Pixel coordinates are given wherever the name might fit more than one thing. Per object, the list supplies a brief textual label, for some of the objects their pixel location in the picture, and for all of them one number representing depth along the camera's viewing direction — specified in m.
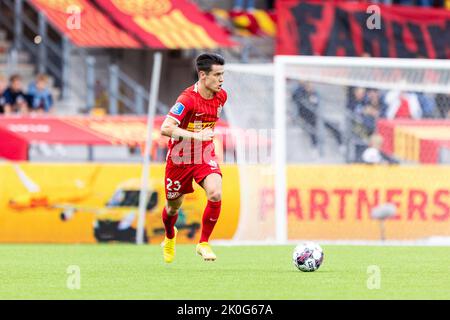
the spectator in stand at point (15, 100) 24.73
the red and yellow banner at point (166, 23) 27.11
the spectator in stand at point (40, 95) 25.05
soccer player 13.32
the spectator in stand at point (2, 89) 24.92
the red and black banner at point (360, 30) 25.42
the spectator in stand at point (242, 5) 30.20
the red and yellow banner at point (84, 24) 26.09
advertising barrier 19.44
